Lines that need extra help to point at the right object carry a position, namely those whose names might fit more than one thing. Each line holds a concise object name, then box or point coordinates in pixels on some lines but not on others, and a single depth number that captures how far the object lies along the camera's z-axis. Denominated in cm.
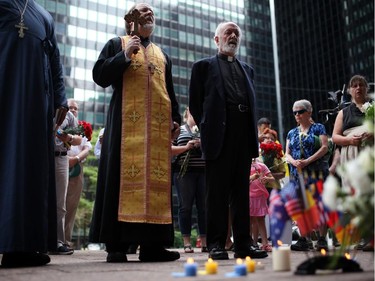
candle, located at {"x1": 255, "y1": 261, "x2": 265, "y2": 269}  264
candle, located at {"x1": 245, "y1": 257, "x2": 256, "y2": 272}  247
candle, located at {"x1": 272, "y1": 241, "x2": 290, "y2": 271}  246
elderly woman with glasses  566
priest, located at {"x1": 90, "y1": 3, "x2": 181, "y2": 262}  398
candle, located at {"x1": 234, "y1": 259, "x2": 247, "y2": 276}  224
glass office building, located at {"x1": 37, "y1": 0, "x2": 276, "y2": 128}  5072
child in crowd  639
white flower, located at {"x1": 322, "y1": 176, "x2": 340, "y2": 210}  179
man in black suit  416
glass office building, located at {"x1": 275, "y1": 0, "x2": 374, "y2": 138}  6850
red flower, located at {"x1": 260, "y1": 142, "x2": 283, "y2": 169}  688
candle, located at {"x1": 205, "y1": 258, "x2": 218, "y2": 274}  240
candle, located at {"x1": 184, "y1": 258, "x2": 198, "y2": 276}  233
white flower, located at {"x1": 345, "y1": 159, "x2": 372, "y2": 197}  176
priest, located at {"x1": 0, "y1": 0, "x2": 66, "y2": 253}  335
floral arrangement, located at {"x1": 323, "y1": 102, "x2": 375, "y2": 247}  176
